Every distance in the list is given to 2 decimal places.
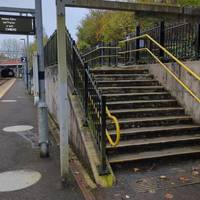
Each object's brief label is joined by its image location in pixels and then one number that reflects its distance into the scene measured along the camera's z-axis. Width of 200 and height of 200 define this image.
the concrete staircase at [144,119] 4.96
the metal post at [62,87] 4.02
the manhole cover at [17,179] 4.36
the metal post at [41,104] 5.55
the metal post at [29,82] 25.53
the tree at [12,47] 74.91
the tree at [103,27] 20.11
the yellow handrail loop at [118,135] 4.05
